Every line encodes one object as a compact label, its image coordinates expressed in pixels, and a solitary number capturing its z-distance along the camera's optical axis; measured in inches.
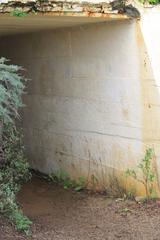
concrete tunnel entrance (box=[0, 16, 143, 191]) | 264.2
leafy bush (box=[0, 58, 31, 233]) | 204.1
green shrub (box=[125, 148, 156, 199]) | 257.3
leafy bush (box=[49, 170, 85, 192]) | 305.6
